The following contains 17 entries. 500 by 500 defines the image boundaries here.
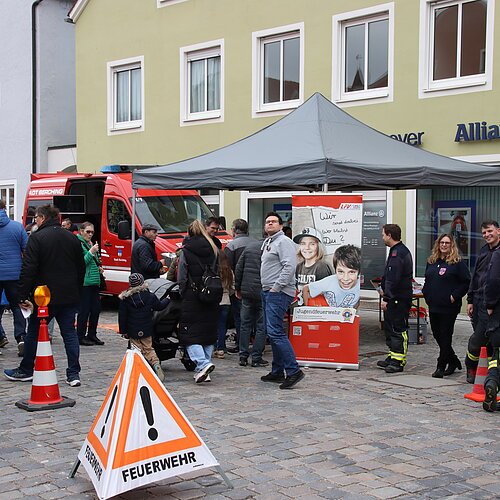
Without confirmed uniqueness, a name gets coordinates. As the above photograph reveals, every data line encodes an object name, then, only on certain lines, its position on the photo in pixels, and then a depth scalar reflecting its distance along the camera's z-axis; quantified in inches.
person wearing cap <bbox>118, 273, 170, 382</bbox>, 319.9
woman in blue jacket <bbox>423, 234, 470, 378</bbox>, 346.9
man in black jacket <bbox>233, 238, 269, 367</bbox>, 374.0
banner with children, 372.2
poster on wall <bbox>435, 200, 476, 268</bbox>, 567.8
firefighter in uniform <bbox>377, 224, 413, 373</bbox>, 361.1
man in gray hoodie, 323.6
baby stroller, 343.9
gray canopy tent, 385.4
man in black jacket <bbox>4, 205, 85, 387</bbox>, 310.8
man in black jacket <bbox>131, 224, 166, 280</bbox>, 402.3
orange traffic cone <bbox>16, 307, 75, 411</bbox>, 287.4
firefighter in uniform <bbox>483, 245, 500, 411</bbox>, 285.7
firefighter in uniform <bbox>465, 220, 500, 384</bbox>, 313.1
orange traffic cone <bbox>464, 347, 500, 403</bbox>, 307.8
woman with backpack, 325.4
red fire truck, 549.0
